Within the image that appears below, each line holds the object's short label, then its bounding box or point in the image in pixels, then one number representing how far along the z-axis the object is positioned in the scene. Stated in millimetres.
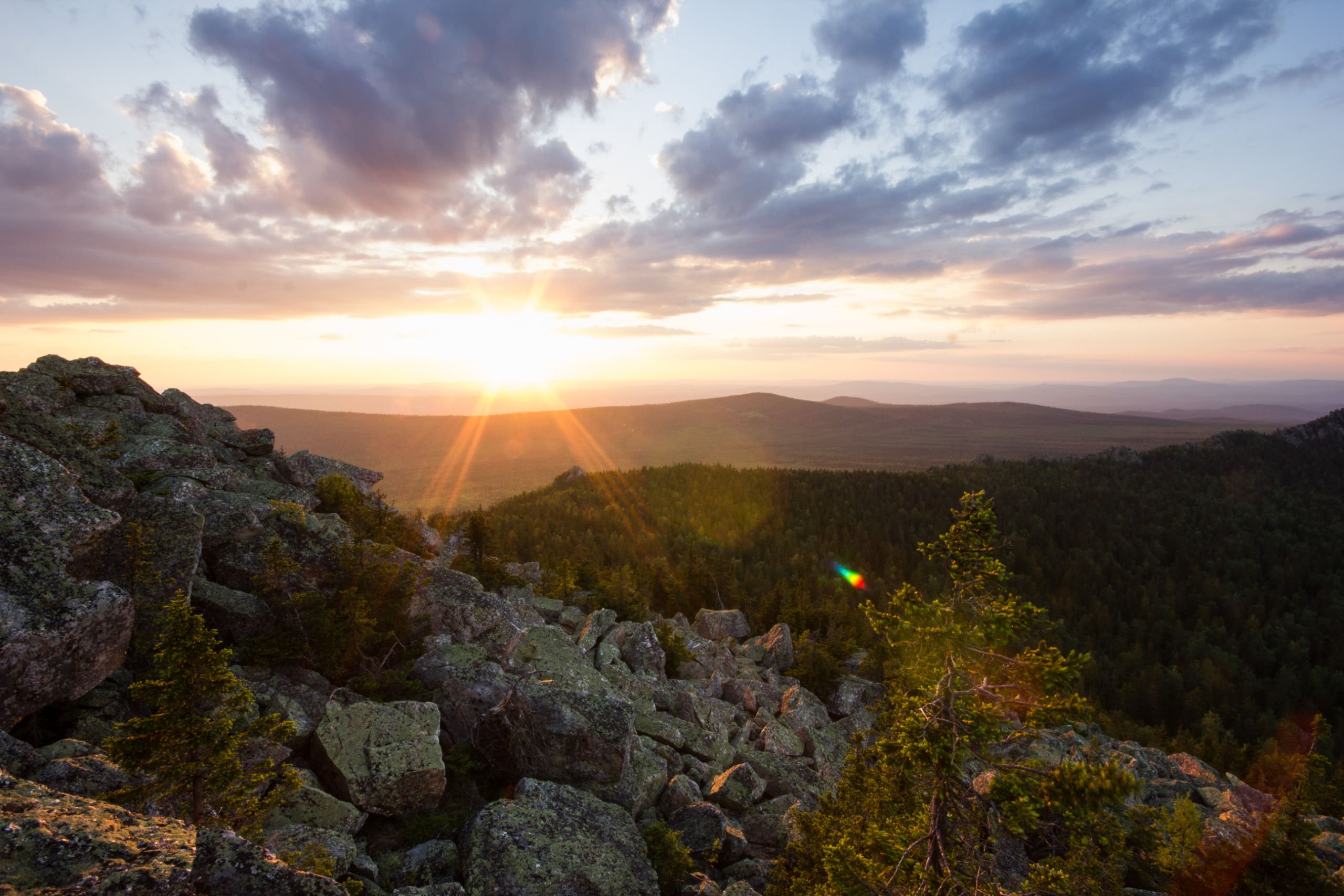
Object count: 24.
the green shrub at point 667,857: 14281
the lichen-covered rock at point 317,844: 10922
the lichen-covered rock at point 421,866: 12148
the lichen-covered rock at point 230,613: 16500
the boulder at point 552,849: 12141
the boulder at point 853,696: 35969
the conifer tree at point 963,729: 8992
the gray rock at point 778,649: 42438
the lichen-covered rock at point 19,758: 9164
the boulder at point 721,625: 51031
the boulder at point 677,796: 17766
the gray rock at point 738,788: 19844
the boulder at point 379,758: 13508
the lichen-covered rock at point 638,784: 16219
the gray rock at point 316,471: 27812
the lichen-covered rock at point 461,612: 21609
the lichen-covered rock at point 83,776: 9438
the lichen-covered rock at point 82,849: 5363
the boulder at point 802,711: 29703
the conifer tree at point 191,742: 9484
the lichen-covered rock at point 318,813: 12234
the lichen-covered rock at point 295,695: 14367
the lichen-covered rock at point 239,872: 5938
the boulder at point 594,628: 28516
